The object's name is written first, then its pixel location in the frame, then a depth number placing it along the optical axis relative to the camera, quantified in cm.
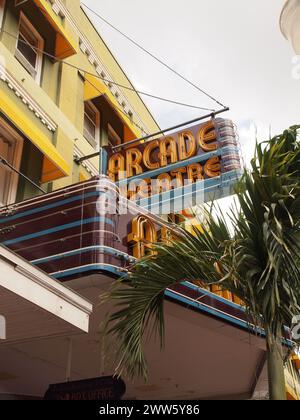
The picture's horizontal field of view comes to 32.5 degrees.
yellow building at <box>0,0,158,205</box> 966
